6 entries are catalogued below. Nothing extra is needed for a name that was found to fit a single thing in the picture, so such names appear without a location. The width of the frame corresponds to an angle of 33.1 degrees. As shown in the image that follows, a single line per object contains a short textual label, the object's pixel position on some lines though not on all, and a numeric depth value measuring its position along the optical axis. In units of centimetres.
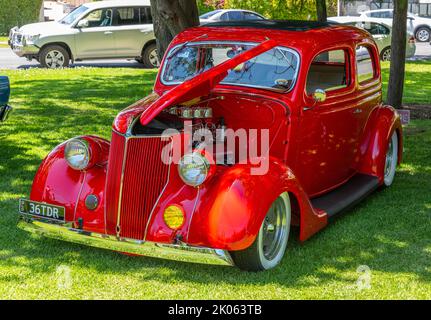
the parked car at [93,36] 1812
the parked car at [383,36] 2016
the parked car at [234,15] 2123
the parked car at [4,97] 836
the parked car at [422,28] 3069
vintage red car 502
